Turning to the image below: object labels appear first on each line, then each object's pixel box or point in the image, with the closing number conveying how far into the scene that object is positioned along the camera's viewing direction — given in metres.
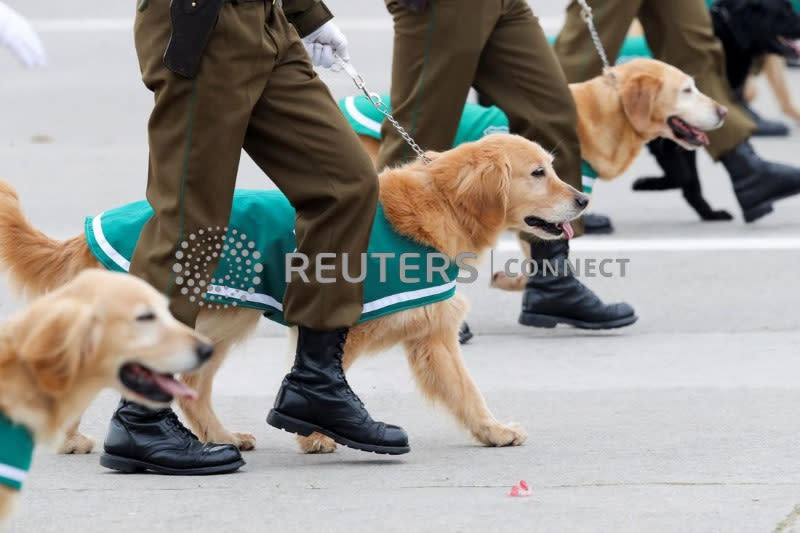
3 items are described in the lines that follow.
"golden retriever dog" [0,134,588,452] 9.74
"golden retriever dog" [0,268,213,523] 6.75
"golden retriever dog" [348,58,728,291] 14.18
